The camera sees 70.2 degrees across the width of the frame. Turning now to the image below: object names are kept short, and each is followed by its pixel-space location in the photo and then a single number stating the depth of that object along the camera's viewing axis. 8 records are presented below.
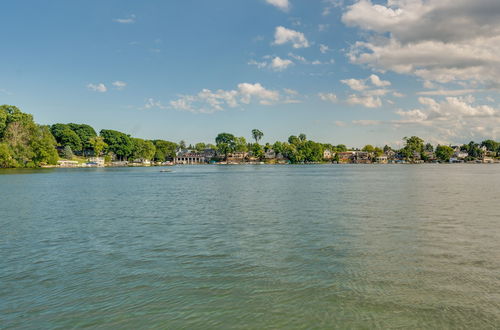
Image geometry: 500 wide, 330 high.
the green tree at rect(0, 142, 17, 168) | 110.56
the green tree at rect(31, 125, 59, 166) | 125.50
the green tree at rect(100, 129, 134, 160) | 199.12
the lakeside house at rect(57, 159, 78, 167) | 158.25
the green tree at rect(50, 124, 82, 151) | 179.75
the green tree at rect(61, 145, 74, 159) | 171.75
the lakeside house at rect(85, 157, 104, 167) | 182.00
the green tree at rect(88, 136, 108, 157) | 185.50
